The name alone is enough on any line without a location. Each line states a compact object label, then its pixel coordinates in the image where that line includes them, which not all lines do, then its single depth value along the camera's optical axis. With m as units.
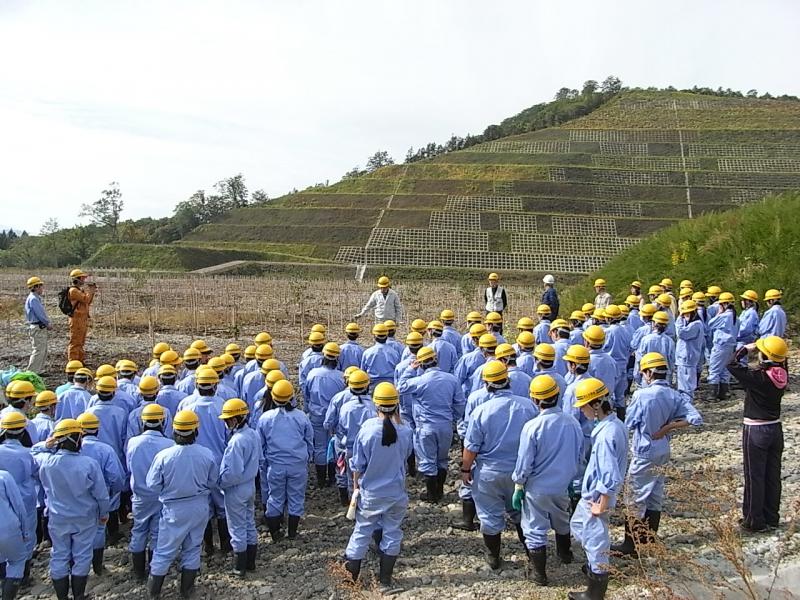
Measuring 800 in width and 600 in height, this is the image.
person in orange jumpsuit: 11.90
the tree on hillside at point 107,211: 69.94
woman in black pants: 5.53
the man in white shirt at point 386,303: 11.62
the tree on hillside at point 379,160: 94.75
